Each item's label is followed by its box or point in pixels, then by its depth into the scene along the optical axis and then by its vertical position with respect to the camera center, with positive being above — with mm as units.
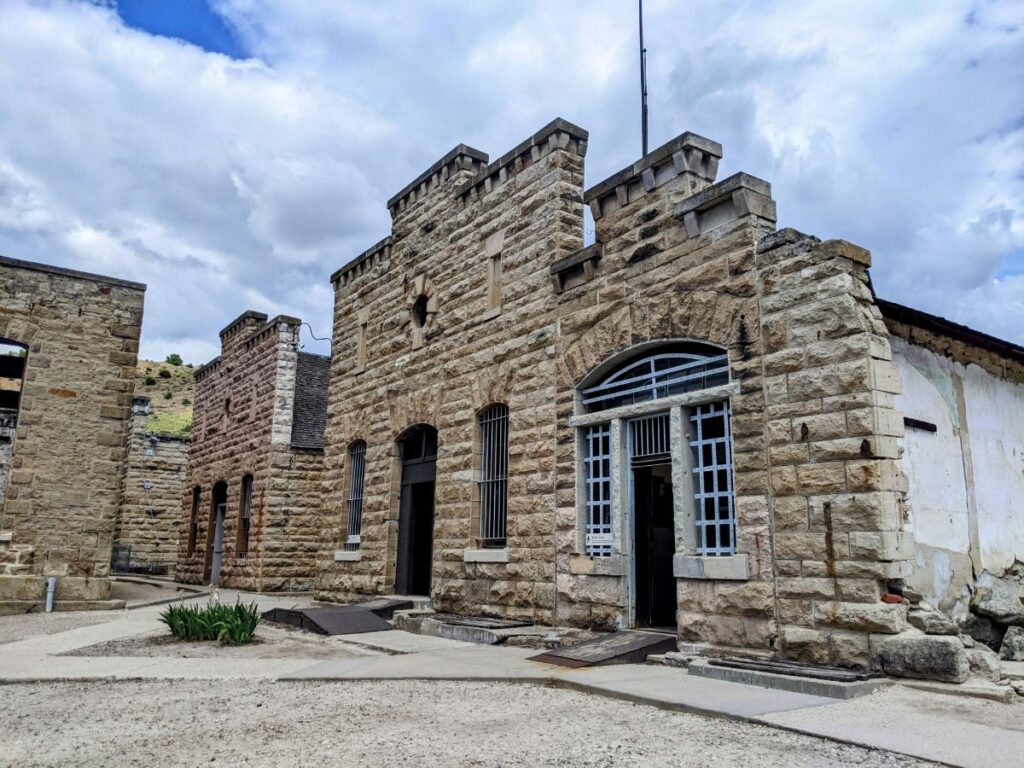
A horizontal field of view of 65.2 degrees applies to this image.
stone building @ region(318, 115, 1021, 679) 6887 +1502
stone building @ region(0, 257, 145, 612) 12594 +1892
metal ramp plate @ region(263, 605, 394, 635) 10248 -933
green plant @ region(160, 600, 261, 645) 8989 -855
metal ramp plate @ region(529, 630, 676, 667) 7465 -935
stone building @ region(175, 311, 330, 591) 18547 +1910
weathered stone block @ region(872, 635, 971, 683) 5992 -771
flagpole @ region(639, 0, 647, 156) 12375 +7087
